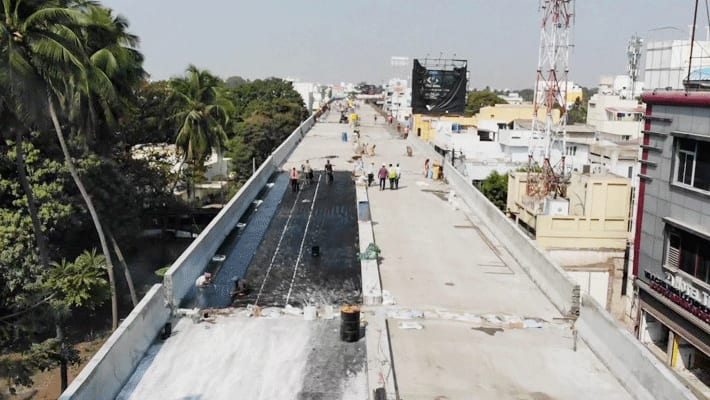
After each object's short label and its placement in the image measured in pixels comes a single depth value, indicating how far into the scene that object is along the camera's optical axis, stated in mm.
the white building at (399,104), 107188
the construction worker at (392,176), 26750
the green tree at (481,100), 114131
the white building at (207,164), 35594
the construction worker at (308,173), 28516
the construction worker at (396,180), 26939
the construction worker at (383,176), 26520
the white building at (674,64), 17406
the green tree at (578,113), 99406
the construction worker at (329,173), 28625
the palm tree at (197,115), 38312
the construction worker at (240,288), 13906
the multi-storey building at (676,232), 15844
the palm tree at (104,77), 24750
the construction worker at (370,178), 27825
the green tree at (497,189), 36525
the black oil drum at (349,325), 11469
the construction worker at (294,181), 26156
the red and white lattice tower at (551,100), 28188
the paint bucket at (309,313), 12484
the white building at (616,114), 61238
